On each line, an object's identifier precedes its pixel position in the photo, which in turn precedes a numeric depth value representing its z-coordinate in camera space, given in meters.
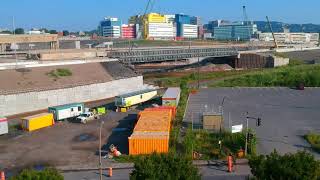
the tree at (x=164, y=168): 17.08
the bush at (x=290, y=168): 16.83
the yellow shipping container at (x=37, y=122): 38.81
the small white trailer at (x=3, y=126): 37.20
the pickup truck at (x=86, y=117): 41.50
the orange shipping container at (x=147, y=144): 29.06
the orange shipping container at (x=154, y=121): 31.77
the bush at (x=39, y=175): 16.50
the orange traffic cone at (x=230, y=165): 25.95
